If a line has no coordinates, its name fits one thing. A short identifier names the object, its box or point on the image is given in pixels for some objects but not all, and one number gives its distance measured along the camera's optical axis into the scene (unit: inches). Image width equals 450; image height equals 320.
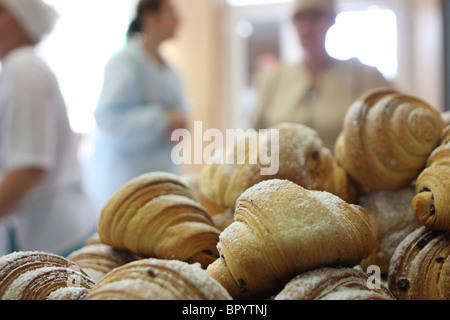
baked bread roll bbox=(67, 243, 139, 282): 23.6
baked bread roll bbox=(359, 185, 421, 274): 24.5
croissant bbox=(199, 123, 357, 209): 24.8
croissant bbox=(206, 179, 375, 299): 17.5
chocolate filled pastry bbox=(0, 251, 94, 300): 17.5
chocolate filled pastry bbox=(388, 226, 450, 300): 19.2
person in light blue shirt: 79.7
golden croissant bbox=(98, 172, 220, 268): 22.9
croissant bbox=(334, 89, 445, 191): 25.0
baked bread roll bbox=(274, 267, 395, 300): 16.0
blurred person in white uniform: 56.4
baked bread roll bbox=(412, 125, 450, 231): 20.1
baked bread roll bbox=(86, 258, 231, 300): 15.4
